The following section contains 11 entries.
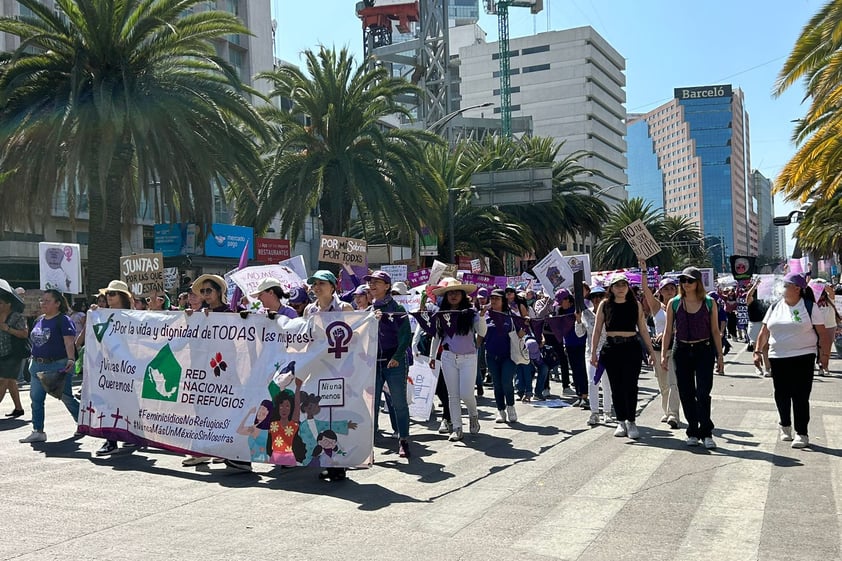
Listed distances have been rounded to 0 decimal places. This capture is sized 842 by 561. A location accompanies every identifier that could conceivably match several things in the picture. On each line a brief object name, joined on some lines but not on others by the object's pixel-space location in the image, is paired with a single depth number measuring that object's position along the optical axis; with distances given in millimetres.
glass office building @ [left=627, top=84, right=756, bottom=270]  184600
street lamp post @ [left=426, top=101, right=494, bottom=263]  32059
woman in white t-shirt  8109
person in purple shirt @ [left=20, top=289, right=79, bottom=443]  9281
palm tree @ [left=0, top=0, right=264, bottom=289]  17656
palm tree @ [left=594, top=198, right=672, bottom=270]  60312
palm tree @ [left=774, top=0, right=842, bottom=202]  15695
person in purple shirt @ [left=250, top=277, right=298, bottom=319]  7730
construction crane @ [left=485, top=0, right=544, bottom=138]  113000
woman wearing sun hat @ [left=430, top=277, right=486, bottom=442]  9062
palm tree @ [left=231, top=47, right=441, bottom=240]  23469
